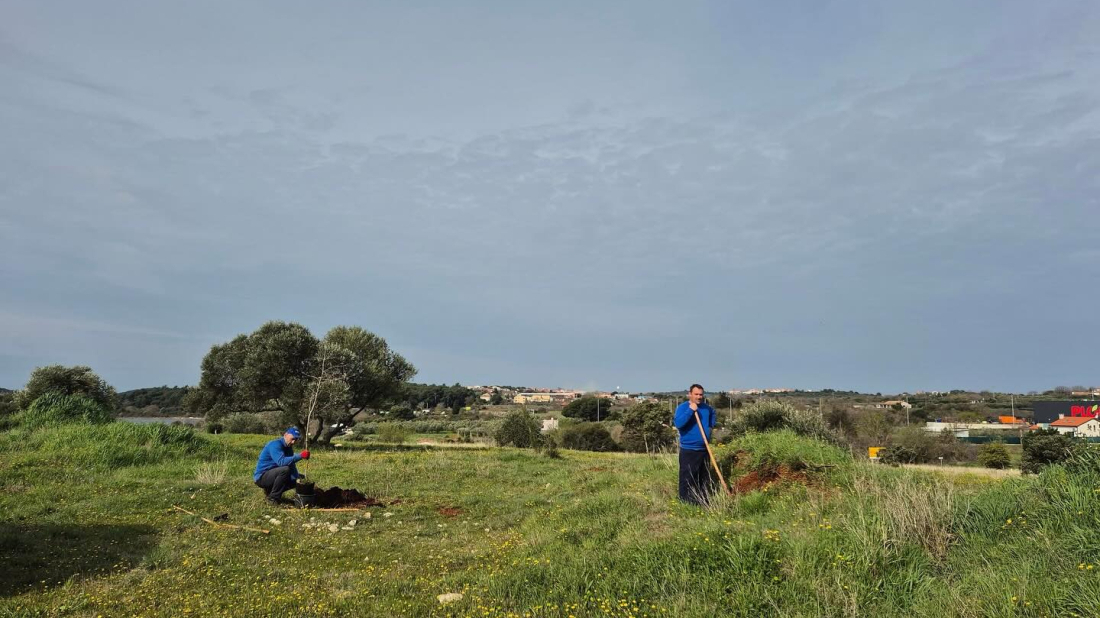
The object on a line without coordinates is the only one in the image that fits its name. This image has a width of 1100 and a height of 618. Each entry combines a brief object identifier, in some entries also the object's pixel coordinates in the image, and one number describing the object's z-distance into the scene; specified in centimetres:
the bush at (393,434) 3444
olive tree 3312
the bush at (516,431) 3750
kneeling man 1255
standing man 1035
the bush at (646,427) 4606
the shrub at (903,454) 3128
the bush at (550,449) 2602
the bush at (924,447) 3247
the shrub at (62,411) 1905
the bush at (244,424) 4141
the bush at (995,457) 3012
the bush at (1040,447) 2309
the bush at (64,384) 3416
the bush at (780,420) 1822
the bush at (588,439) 4482
